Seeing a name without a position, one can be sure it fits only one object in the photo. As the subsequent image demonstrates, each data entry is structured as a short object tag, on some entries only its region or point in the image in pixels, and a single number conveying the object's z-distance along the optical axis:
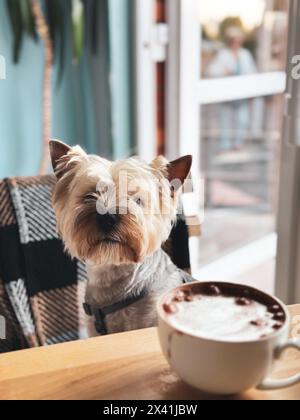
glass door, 1.23
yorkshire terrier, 0.68
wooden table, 0.62
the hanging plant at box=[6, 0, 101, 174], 1.60
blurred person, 2.18
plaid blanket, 0.87
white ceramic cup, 0.55
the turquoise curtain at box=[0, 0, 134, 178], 1.68
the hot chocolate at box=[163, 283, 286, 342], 0.58
